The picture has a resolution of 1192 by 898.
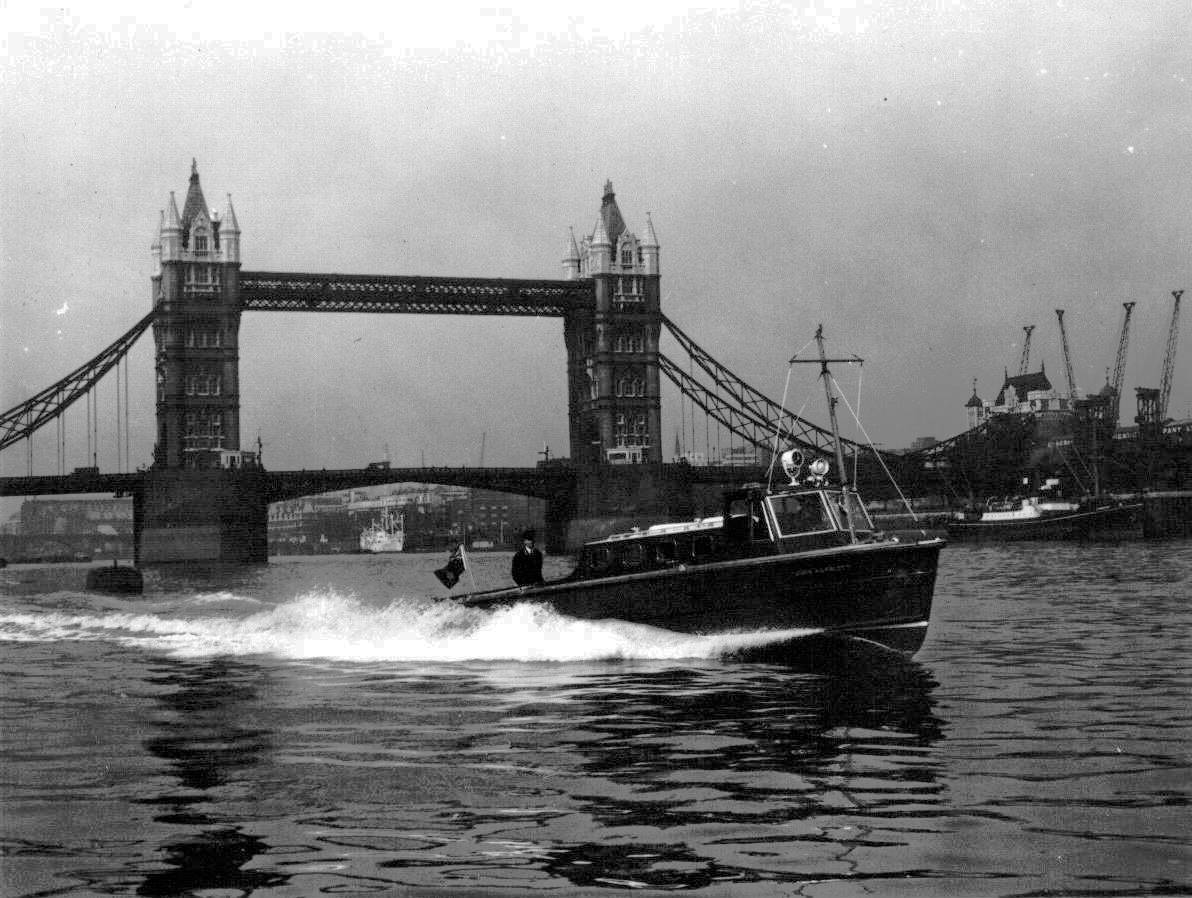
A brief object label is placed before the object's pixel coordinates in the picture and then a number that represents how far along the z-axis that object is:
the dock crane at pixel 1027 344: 179.85
